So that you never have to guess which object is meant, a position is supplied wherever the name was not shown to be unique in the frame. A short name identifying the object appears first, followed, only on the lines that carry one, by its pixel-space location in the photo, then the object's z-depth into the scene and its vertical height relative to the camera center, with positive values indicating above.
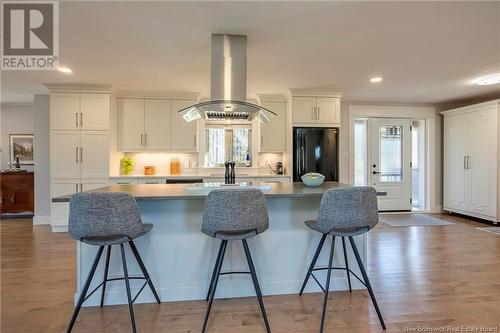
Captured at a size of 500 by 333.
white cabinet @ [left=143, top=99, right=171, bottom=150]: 5.01 +0.75
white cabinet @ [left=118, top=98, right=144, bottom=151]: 4.96 +0.73
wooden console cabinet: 5.79 -0.53
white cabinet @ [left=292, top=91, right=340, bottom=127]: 4.94 +0.98
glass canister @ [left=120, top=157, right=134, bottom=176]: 5.05 -0.01
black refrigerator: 4.86 +0.21
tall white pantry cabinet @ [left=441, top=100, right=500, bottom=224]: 4.90 +0.08
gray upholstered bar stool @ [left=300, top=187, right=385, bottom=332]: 1.93 -0.33
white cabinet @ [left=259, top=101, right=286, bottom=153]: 5.22 +0.64
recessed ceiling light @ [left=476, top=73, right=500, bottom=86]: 4.13 +1.29
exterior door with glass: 5.96 +0.04
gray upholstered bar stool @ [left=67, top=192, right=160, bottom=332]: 1.76 -0.35
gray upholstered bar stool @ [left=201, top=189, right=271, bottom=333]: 1.83 -0.33
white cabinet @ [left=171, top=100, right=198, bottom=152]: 5.06 +0.61
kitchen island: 2.27 -0.73
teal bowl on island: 2.60 -0.13
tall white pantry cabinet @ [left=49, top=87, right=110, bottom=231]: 4.57 +0.39
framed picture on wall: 6.34 +0.41
